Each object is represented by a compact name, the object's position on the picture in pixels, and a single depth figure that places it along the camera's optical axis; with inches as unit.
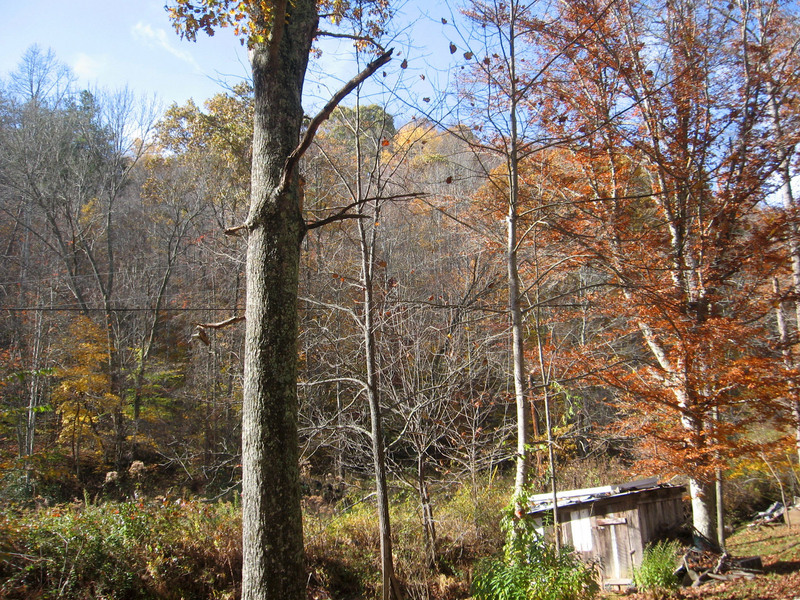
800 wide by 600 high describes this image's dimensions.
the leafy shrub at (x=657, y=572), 313.6
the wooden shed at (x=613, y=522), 388.8
